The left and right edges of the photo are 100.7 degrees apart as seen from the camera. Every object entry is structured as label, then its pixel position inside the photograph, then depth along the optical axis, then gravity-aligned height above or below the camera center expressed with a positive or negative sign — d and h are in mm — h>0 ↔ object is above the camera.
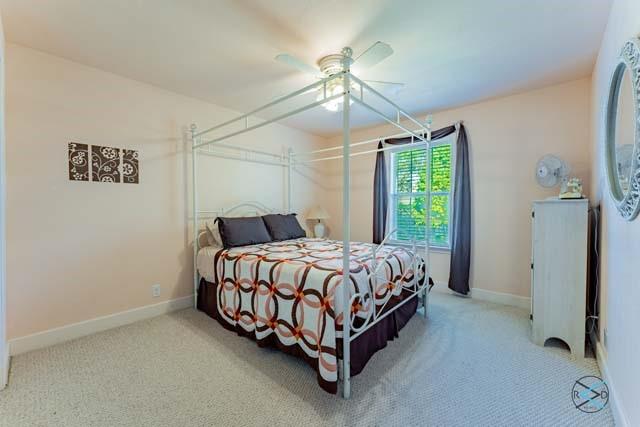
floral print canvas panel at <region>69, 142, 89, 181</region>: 2311 +397
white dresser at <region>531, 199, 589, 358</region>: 2020 -510
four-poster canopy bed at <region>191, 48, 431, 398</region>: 1642 -622
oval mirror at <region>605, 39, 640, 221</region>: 1149 +382
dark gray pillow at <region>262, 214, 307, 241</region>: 3369 -268
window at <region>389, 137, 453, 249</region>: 3582 +206
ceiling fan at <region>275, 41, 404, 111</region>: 1697 +1035
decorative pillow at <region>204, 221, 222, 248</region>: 3051 -336
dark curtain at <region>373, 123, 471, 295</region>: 3279 -147
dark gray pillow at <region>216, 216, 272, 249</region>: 2871 -284
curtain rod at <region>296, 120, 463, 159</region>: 3320 +1037
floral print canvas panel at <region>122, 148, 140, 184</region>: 2594 +396
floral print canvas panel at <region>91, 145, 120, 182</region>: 2426 +400
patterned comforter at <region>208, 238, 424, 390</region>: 1683 -648
